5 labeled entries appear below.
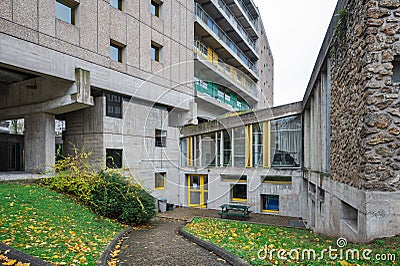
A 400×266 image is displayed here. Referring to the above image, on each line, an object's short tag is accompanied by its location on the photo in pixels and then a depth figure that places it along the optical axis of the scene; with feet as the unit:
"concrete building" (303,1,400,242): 15.33
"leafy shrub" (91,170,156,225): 32.89
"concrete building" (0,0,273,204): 34.68
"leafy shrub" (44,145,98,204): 33.99
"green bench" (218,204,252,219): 45.03
